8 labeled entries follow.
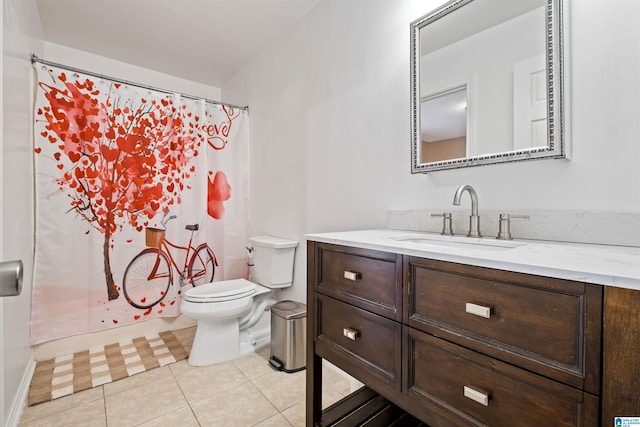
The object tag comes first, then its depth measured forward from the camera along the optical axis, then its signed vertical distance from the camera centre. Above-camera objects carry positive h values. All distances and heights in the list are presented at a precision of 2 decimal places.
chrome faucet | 1.22 -0.03
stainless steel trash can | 1.94 -0.84
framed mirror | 1.08 +0.52
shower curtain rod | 2.01 +0.99
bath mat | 1.81 -1.05
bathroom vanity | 0.59 -0.30
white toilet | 2.02 -0.66
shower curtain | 2.09 +0.08
